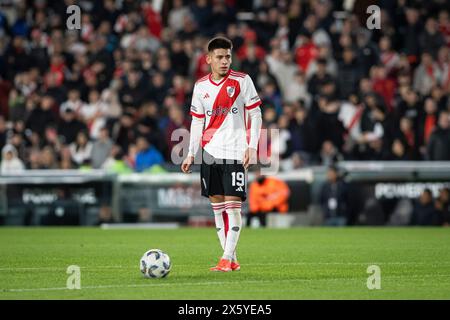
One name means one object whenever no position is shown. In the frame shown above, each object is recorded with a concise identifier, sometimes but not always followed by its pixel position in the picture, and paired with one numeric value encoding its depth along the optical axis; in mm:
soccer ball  11258
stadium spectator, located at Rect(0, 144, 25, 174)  24473
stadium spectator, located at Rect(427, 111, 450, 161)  23391
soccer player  12187
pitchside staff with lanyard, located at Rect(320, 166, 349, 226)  22875
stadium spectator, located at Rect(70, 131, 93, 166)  25031
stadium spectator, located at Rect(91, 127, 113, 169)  24859
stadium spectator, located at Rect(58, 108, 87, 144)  25672
